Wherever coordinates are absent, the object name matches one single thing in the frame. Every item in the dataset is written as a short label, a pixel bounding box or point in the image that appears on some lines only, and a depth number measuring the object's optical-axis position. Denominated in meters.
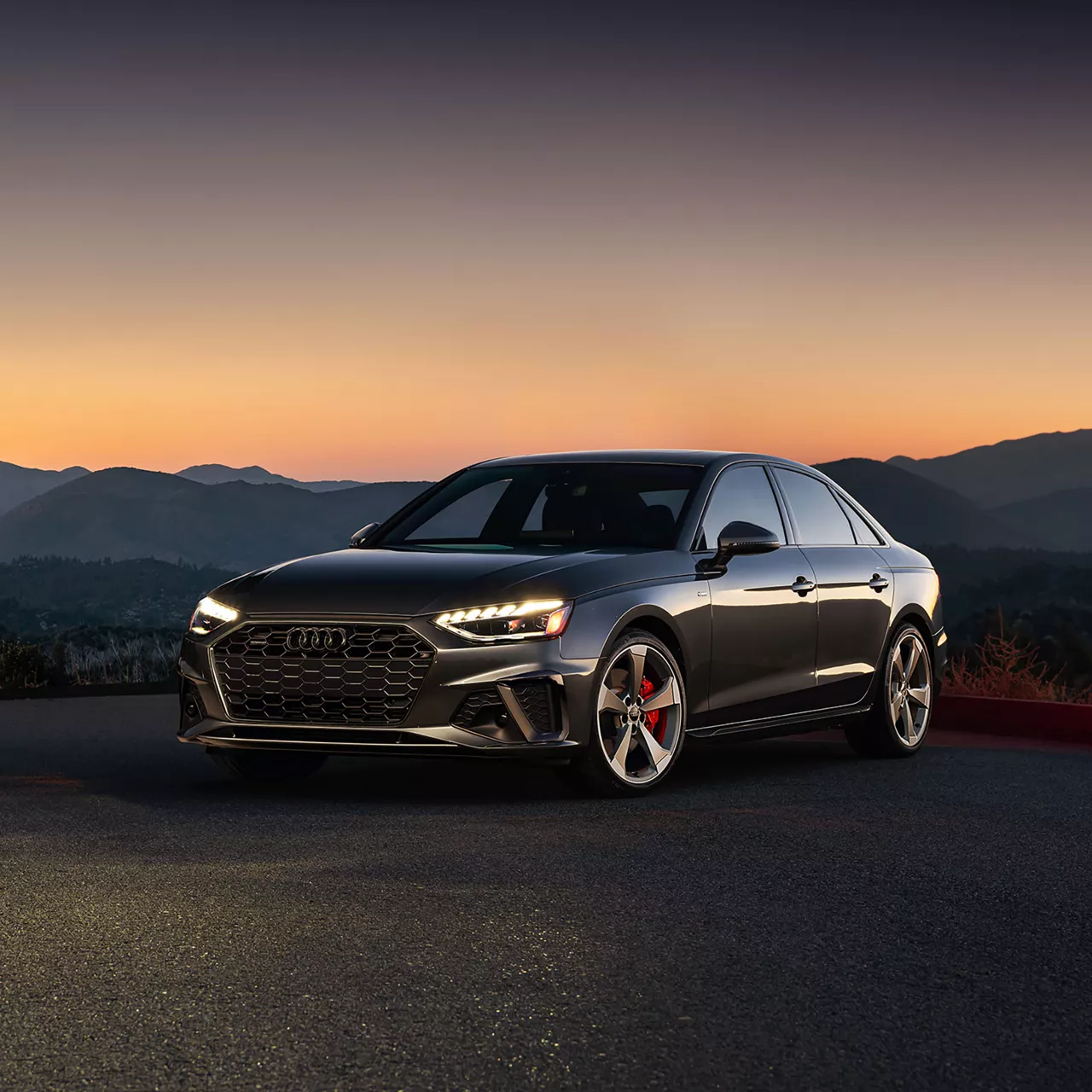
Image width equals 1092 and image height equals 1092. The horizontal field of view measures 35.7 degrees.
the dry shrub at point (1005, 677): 13.70
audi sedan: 7.50
